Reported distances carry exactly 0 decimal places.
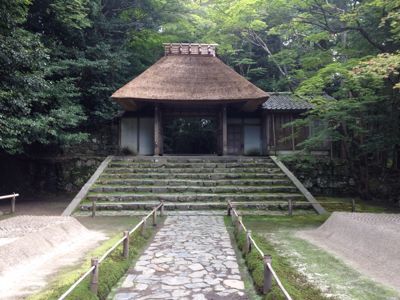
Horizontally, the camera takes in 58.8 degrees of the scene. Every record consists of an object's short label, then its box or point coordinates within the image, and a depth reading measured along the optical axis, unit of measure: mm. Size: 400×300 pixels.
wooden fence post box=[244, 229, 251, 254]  5666
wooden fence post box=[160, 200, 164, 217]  10155
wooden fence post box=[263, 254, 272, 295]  4043
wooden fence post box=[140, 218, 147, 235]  7141
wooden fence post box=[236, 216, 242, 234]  7107
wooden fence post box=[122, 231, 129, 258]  5476
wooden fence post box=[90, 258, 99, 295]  3891
